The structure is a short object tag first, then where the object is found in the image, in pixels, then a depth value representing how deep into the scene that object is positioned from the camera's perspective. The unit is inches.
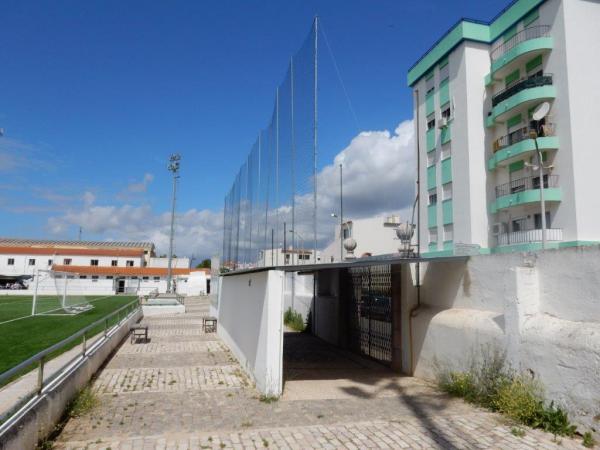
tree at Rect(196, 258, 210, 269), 4019.7
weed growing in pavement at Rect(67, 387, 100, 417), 248.4
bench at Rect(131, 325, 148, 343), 574.9
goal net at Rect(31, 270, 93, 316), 909.0
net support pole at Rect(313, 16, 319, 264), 315.6
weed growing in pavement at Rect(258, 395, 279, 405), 283.7
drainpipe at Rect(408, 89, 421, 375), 356.8
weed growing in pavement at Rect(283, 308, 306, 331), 709.0
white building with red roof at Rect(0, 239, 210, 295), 2101.4
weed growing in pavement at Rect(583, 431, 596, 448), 198.1
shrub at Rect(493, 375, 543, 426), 229.5
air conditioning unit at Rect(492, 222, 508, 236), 926.4
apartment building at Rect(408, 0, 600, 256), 807.1
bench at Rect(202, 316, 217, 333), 734.1
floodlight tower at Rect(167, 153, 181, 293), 1638.8
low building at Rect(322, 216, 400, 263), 1581.0
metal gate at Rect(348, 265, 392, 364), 407.5
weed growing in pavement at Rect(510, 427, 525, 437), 214.8
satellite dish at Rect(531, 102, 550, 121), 434.9
